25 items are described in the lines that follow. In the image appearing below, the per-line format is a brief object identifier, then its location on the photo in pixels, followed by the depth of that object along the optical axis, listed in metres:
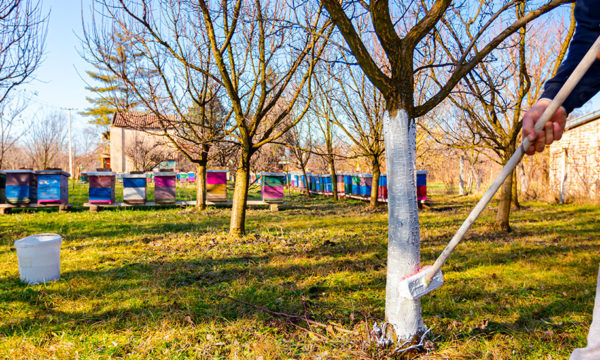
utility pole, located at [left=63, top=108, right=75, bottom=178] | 33.75
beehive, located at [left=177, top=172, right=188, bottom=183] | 28.16
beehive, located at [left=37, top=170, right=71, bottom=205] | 10.14
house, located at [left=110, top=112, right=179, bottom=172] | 22.78
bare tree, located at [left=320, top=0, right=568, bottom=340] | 2.41
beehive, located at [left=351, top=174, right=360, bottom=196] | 14.39
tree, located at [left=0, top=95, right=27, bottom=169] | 9.75
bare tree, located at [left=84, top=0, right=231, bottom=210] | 6.21
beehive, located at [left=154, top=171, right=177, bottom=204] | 11.29
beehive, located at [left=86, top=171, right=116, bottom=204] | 10.57
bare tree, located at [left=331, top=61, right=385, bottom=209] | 11.03
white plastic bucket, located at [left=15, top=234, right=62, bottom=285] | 3.93
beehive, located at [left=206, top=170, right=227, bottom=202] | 11.73
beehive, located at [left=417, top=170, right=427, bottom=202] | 11.84
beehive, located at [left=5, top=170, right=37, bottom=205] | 10.05
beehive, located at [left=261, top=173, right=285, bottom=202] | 11.63
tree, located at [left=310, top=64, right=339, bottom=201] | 15.82
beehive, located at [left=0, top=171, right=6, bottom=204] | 10.24
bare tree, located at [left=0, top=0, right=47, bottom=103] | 5.88
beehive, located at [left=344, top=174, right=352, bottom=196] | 15.16
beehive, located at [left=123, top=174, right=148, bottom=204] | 11.02
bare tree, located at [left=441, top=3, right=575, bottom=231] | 6.27
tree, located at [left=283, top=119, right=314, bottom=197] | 16.34
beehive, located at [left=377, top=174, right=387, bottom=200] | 12.75
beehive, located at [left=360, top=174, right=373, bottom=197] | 13.61
